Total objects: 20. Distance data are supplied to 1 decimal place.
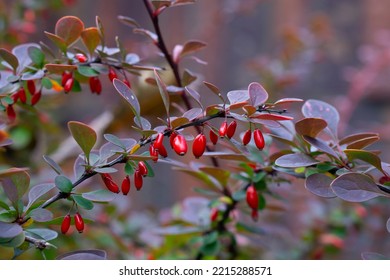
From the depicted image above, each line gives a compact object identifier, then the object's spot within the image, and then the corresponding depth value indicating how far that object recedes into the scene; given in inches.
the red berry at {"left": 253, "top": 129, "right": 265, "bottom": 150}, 28.9
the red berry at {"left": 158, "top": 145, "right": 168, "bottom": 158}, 28.5
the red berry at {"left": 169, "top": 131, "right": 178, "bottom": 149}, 28.8
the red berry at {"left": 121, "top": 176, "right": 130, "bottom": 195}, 29.0
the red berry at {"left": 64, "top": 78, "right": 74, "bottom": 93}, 30.6
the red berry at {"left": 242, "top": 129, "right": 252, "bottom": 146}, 28.9
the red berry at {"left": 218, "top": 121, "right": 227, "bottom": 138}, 28.6
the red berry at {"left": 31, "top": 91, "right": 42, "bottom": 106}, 30.9
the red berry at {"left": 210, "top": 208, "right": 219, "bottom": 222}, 33.2
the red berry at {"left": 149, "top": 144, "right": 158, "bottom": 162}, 28.5
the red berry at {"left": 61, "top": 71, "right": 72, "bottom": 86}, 30.7
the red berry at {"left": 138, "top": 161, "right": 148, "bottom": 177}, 28.8
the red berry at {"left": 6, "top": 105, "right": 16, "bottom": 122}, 30.4
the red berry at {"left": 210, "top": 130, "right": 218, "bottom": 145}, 28.9
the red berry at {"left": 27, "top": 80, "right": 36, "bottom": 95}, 30.7
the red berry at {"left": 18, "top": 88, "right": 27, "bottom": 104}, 30.6
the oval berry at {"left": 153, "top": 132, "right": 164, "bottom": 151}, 28.5
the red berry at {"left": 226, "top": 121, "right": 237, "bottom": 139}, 28.8
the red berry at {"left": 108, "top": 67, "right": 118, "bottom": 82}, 30.7
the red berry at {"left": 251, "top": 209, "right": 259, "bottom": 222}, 31.8
